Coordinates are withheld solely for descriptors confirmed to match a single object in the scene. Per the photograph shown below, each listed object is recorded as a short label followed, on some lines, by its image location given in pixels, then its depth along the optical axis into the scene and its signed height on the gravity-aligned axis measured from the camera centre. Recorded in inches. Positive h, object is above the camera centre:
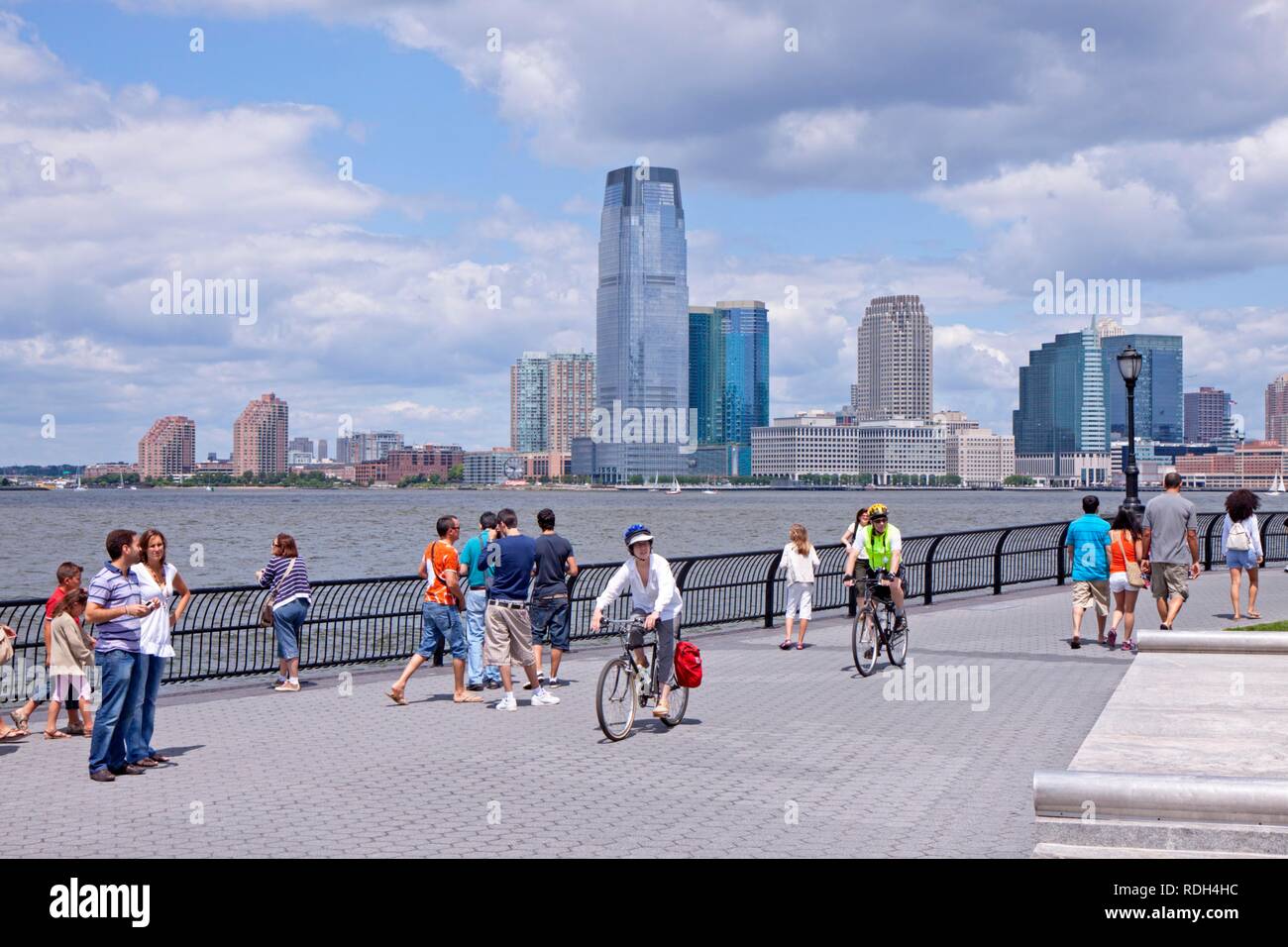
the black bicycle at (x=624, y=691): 458.5 -71.4
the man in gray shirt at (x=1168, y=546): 722.2 -35.5
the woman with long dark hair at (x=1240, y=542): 793.6 -37.7
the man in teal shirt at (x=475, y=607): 589.6 -53.5
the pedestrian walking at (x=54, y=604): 470.6 -42.9
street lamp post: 1086.4 +82.4
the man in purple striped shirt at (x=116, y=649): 404.5 -48.2
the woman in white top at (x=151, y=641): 420.2 -47.5
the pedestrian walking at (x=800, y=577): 733.3 -50.4
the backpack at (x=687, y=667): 480.7 -64.4
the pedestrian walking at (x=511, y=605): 549.0 -48.5
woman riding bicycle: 470.0 -37.2
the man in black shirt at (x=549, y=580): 574.2 -40.3
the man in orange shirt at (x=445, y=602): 561.6 -49.5
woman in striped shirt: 585.9 -46.6
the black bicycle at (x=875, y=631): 621.0 -68.9
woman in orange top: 697.0 -41.7
